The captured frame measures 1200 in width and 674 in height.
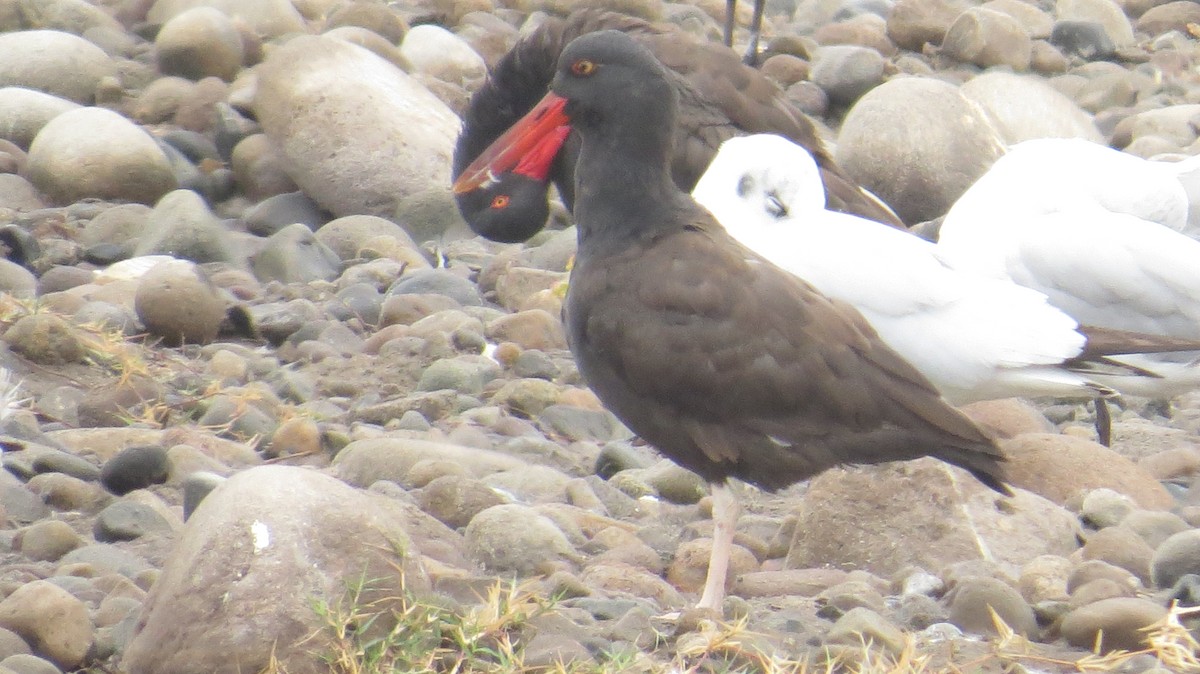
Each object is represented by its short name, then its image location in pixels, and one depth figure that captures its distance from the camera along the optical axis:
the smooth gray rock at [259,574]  6.32
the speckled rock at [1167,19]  23.97
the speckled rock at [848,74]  19.52
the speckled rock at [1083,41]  22.59
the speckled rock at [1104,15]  23.12
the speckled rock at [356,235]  14.27
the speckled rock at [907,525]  8.50
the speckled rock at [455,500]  8.45
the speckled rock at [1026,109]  17.91
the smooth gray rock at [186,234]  13.41
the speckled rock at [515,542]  7.90
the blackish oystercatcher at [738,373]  8.07
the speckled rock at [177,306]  11.54
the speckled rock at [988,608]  7.49
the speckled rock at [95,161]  14.57
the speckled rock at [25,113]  15.62
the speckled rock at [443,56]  18.94
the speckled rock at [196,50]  17.61
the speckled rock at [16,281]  12.11
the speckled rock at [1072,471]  9.67
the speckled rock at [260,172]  15.82
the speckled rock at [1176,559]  7.82
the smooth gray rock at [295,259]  13.47
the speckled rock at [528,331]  12.18
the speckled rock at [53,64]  16.58
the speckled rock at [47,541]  7.82
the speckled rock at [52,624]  6.63
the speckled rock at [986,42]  21.17
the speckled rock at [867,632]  7.02
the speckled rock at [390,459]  9.00
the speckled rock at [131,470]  8.80
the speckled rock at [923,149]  15.95
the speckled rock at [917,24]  21.81
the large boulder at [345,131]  15.36
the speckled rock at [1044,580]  7.97
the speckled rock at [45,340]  10.59
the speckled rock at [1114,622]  7.12
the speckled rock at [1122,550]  8.31
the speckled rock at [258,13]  19.11
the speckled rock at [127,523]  8.09
